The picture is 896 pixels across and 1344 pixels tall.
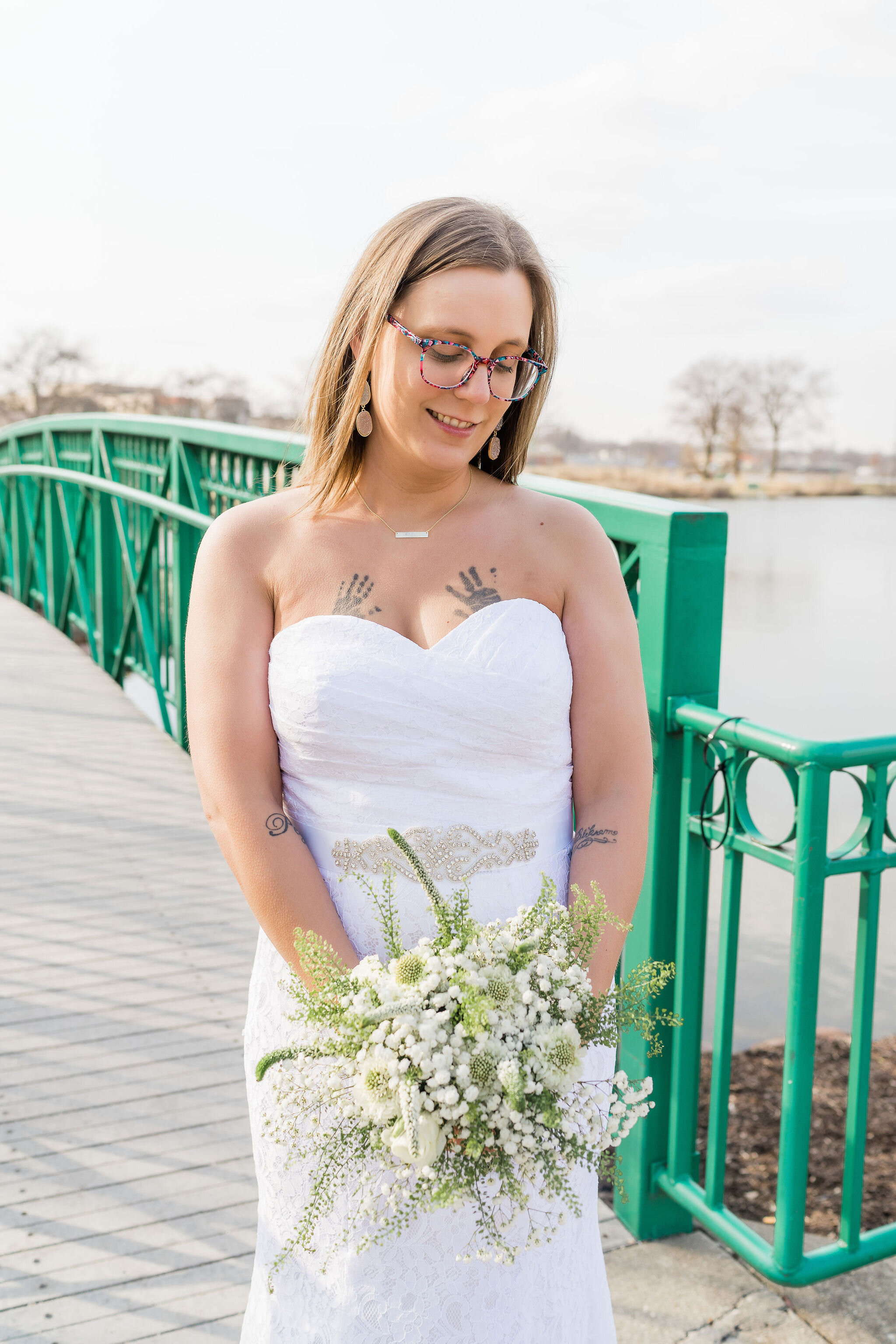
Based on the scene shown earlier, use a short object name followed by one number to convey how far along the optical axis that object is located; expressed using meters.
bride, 1.60
